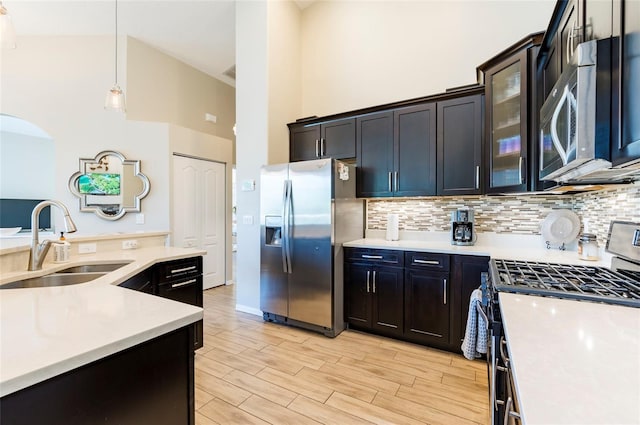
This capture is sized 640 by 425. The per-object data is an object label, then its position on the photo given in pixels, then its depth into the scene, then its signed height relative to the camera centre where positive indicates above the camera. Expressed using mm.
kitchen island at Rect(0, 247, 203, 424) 725 -396
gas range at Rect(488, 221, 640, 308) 1261 -357
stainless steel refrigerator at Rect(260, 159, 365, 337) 2961 -310
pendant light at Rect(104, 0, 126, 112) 3080 +1163
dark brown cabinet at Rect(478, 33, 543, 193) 2258 +763
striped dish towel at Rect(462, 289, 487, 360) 2033 -887
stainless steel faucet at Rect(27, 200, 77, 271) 1706 -228
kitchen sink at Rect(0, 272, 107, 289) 1707 -438
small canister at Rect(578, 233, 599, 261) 2092 -262
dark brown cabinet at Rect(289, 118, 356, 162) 3453 +869
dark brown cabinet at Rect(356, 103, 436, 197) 3006 +632
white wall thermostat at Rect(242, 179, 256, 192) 3648 +305
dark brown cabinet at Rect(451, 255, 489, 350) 2502 -658
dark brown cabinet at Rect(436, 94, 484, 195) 2762 +638
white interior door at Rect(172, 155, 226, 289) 4461 -17
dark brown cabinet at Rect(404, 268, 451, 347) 2629 -897
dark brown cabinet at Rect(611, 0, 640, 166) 981 +460
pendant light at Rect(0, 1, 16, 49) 1781 +1105
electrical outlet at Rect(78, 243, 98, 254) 2372 -329
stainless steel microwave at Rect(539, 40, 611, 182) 1137 +385
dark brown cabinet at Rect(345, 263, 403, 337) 2854 -901
